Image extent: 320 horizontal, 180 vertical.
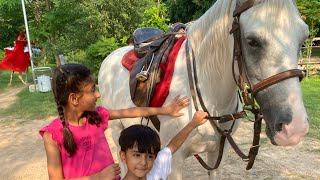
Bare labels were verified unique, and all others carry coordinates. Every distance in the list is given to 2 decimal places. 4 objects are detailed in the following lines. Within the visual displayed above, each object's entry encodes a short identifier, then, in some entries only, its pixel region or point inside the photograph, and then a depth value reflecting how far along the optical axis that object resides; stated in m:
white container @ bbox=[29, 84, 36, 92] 10.26
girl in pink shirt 1.69
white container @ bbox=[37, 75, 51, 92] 9.81
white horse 1.48
